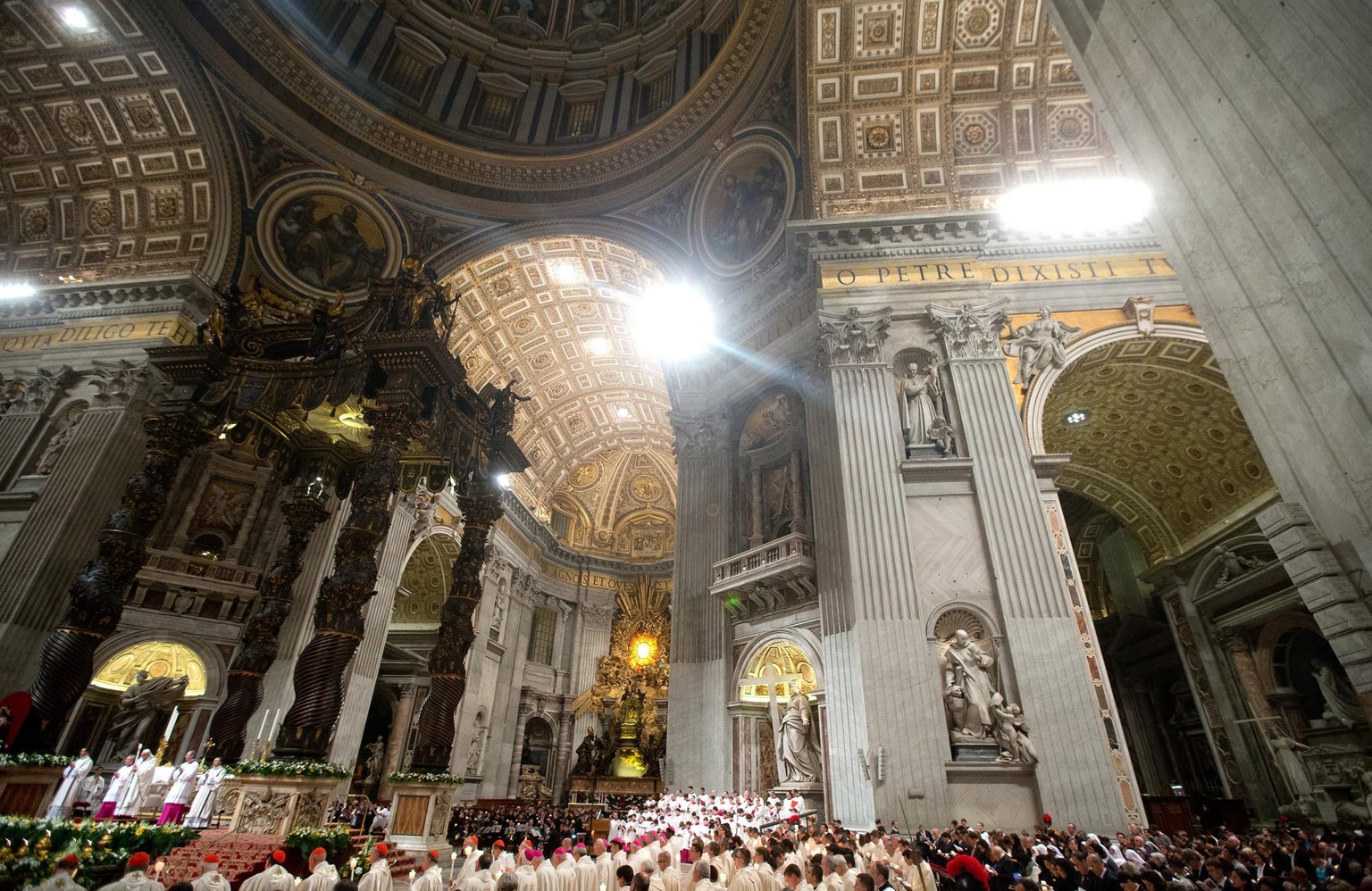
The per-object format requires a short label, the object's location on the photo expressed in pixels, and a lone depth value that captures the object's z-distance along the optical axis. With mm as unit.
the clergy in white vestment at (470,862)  4867
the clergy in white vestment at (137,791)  8008
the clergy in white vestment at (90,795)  7986
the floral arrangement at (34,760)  6566
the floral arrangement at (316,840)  5633
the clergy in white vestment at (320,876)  4473
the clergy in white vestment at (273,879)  4191
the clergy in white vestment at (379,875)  4590
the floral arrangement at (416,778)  8258
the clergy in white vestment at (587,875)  5520
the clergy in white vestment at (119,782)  8086
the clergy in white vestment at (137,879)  3486
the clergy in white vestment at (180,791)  7578
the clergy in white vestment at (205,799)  7668
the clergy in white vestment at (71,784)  7398
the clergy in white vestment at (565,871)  5328
